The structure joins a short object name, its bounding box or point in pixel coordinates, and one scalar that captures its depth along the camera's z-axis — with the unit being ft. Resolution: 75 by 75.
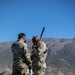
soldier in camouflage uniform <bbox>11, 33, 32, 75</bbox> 22.02
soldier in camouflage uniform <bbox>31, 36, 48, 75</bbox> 25.16
